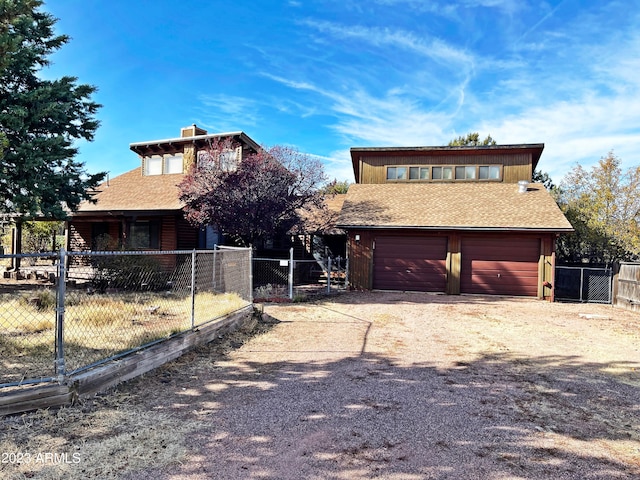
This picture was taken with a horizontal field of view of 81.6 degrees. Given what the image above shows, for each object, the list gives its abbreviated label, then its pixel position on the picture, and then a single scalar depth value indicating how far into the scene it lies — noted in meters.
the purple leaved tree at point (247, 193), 12.54
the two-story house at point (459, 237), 13.78
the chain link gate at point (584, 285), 12.80
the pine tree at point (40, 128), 11.05
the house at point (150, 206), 15.39
